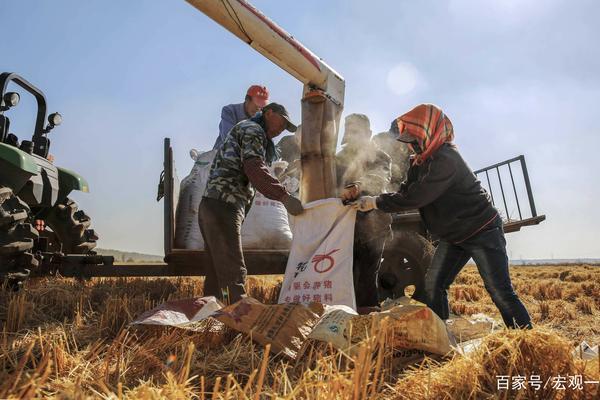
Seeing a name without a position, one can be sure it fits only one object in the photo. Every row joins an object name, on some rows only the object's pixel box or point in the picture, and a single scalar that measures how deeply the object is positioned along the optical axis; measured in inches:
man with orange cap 206.7
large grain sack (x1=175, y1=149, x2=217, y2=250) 178.4
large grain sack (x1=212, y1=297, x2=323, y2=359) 81.1
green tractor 147.6
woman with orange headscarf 122.0
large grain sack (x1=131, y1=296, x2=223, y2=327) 93.5
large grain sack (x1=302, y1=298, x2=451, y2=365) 80.0
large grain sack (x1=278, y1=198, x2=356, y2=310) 128.4
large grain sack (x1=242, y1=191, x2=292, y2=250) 178.2
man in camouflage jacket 130.3
